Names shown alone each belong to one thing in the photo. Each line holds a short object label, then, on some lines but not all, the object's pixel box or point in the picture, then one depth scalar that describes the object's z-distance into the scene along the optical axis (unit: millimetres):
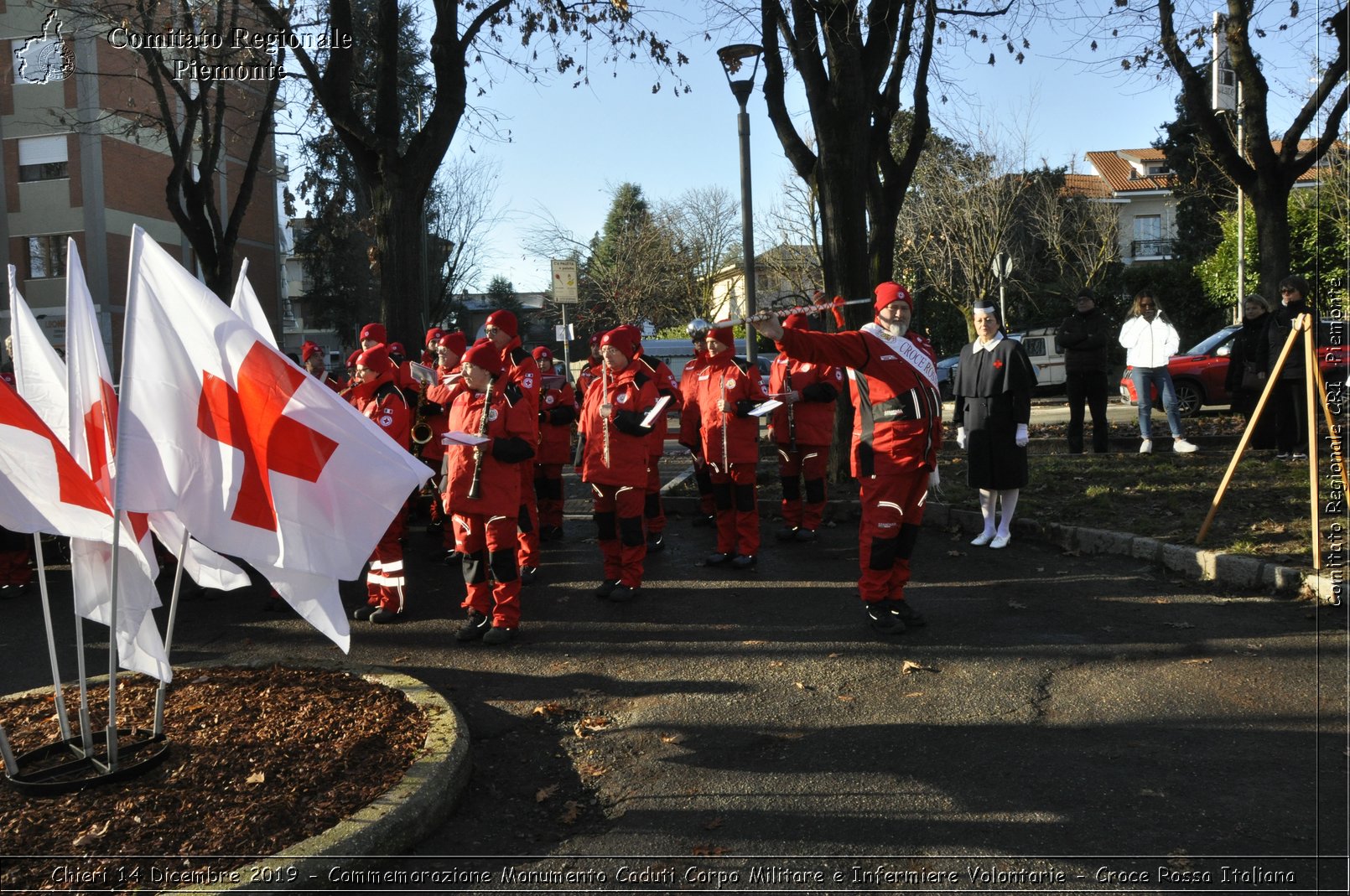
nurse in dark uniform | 8695
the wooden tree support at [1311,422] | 6844
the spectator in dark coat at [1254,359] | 11531
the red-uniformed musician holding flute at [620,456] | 7707
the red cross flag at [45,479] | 4527
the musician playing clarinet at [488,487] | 6766
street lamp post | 13031
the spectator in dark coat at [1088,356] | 12352
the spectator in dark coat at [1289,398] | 11211
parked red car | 17953
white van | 29672
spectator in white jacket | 12531
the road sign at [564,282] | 19188
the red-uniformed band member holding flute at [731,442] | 8758
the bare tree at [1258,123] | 13016
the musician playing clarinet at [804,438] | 9734
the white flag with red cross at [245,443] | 4129
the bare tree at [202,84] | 17109
